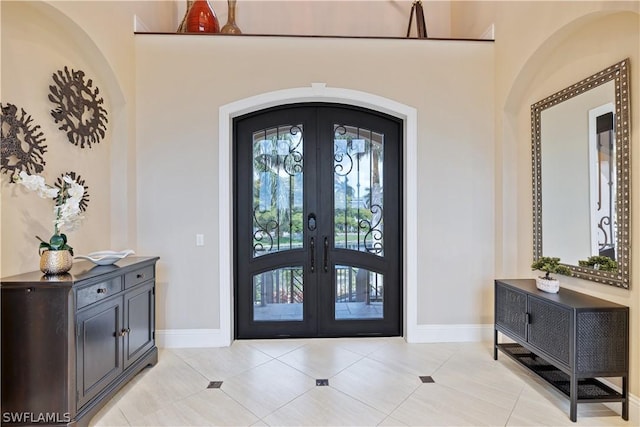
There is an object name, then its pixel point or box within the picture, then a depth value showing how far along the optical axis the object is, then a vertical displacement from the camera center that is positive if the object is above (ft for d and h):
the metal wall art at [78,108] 8.35 +3.10
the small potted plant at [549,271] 8.28 -1.60
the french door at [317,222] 11.78 -0.30
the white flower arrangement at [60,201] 6.79 +0.34
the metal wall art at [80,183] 8.39 +0.90
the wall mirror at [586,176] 7.23 +0.96
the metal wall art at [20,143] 6.98 +1.72
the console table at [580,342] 6.95 -3.02
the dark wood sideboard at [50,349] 6.29 -2.73
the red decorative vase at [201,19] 11.57 +7.30
